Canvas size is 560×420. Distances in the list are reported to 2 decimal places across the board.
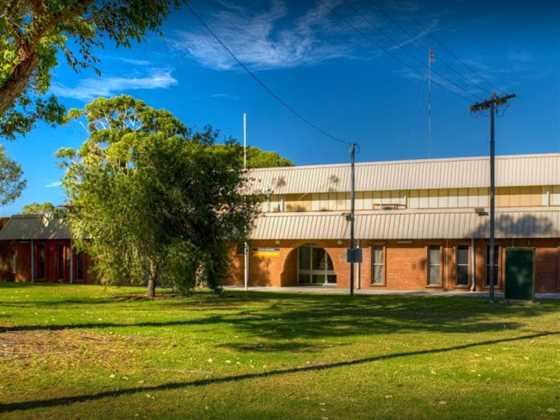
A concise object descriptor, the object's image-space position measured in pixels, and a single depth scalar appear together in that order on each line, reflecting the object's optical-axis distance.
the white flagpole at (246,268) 37.56
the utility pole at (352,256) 29.41
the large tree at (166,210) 23.53
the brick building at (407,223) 34.91
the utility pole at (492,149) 25.97
